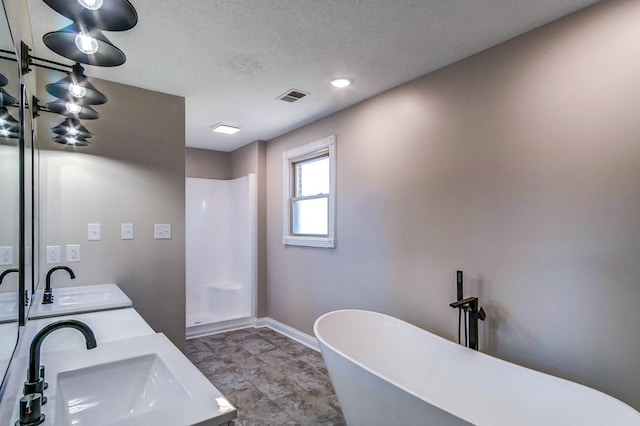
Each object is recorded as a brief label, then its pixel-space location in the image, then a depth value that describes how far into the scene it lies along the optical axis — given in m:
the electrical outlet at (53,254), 2.37
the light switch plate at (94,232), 2.54
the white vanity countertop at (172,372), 0.83
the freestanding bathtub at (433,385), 1.48
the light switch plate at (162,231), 2.85
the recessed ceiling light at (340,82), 2.65
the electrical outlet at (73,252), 2.45
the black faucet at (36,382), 0.80
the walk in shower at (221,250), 4.46
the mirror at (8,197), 0.90
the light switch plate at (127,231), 2.69
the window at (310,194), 3.47
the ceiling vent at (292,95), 2.88
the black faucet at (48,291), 2.00
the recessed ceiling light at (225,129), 3.84
